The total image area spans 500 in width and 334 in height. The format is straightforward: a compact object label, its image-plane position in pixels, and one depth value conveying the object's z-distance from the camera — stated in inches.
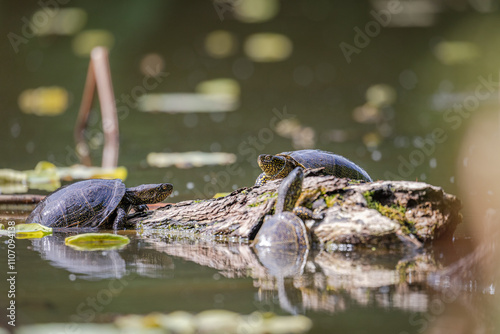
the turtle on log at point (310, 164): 317.4
